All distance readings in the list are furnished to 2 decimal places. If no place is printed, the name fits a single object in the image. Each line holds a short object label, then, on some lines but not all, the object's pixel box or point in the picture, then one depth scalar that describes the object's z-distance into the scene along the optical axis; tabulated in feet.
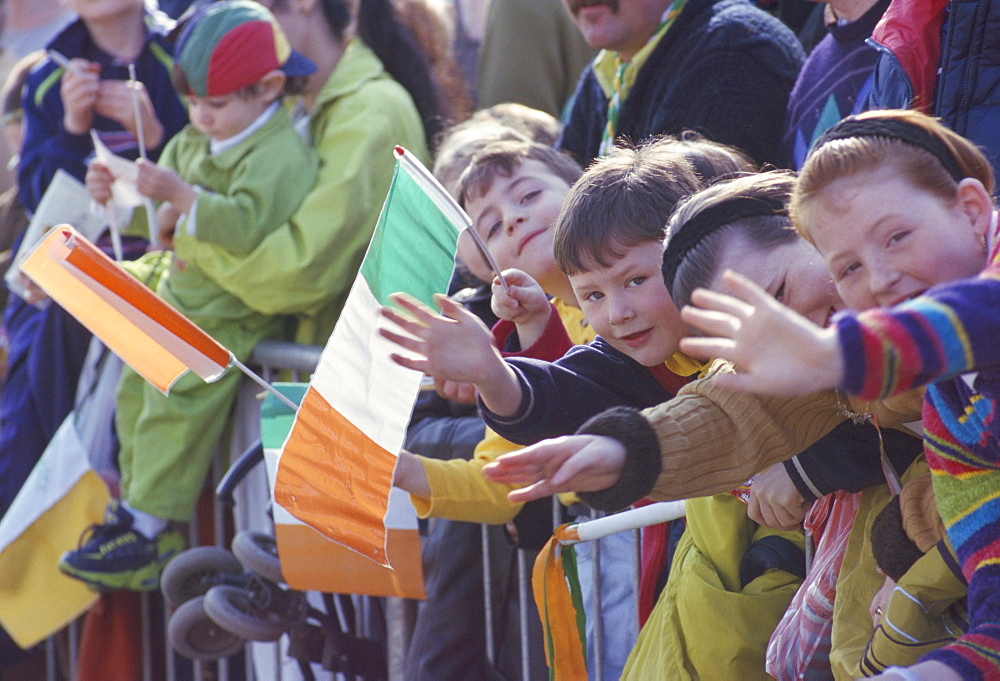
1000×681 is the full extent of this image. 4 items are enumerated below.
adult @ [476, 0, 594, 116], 29.73
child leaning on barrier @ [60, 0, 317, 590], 26.30
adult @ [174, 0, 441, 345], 25.93
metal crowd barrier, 20.68
